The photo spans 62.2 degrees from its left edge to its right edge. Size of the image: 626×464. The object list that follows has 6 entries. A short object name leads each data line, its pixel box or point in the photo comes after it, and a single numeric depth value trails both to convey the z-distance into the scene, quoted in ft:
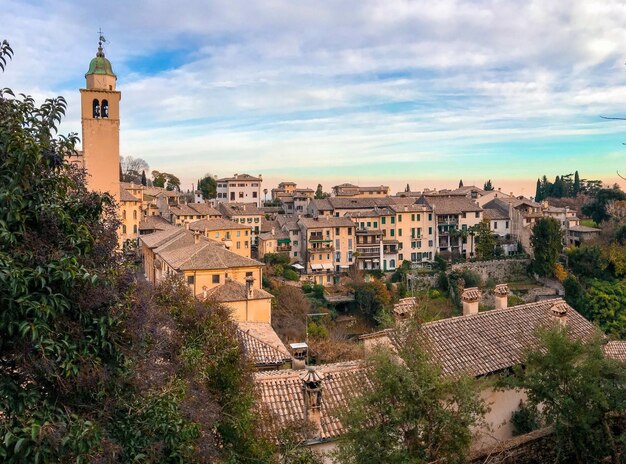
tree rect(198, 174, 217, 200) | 313.94
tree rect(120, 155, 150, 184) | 347.07
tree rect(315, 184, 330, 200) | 297.43
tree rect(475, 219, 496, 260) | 207.41
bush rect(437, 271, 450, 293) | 185.37
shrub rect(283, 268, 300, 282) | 185.47
